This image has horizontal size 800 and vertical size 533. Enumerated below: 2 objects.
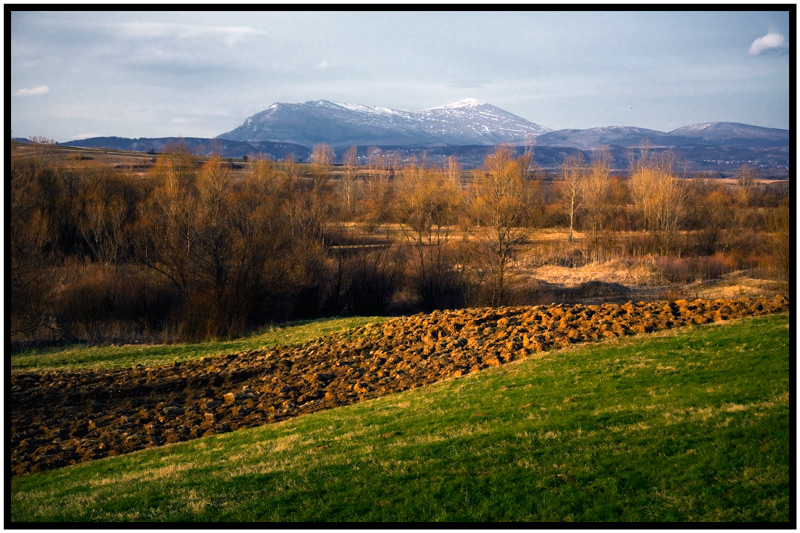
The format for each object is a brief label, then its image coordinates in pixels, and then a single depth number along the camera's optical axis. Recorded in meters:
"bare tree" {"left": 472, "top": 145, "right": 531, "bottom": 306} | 34.38
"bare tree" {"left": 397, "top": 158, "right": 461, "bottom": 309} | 43.28
